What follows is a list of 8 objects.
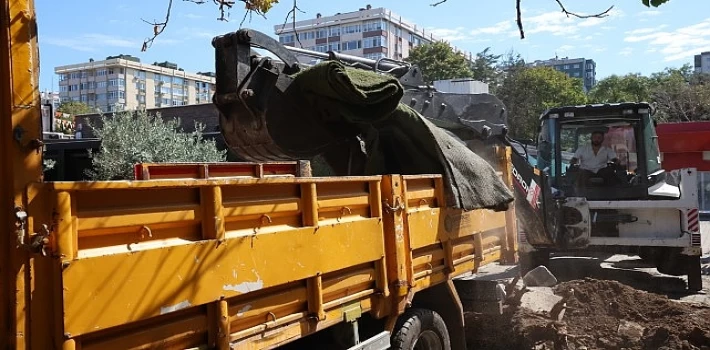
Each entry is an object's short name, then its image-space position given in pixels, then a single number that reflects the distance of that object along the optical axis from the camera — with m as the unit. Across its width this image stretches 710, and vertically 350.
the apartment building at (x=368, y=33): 92.75
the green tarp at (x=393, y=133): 4.45
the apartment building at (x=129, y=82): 96.06
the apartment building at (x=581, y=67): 138.88
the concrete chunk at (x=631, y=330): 6.01
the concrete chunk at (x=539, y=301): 6.12
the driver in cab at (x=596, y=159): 9.62
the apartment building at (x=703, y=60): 103.85
